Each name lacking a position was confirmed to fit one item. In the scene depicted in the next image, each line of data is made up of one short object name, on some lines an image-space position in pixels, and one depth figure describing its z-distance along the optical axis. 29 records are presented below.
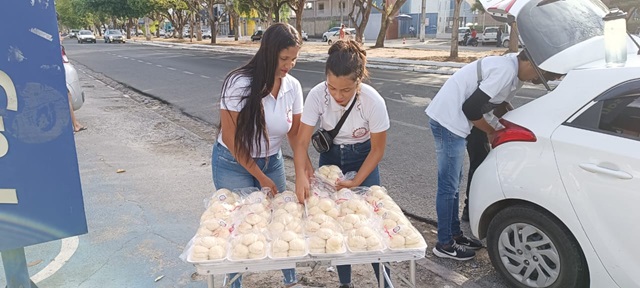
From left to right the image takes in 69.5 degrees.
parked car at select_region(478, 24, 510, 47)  34.25
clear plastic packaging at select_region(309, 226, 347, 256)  1.96
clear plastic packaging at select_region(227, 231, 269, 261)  1.92
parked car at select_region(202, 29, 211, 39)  58.21
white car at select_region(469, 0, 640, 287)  2.33
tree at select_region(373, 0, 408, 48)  24.17
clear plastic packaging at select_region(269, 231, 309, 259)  1.94
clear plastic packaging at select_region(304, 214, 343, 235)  2.11
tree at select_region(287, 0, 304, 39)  26.97
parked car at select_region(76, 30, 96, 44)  48.19
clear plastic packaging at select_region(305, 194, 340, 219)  2.26
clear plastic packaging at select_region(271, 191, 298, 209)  2.41
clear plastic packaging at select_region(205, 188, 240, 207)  2.39
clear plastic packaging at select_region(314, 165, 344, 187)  2.61
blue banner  2.09
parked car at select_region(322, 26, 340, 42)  42.50
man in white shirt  2.88
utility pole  41.37
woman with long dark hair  2.42
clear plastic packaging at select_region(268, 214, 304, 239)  2.11
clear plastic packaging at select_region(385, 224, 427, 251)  1.98
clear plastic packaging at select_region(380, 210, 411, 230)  2.12
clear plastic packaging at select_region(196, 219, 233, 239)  2.07
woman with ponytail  2.33
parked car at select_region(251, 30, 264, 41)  45.52
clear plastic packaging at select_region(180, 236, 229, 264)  1.89
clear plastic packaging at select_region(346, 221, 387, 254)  1.96
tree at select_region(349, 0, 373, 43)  24.61
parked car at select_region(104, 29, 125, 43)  48.34
